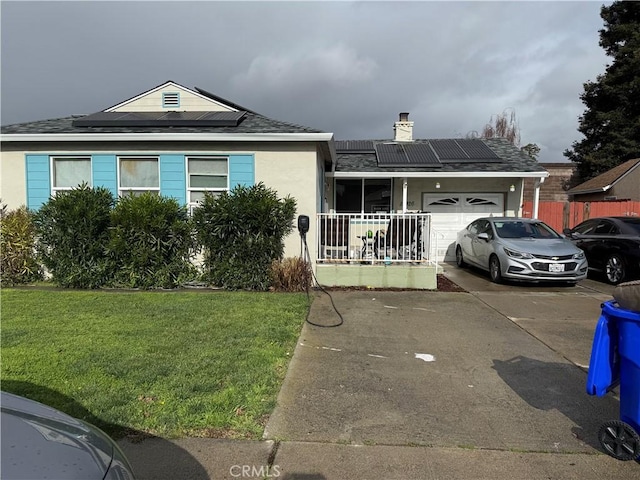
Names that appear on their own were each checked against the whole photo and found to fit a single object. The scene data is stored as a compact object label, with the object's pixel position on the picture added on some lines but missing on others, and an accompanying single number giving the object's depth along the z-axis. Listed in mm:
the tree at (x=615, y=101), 26827
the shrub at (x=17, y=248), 8875
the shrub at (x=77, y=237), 8625
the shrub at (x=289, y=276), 8562
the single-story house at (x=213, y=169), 9117
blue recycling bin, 2773
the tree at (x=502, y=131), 33844
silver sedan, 9000
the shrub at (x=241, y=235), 8578
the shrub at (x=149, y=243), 8594
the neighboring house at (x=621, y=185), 21484
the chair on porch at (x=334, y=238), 9312
